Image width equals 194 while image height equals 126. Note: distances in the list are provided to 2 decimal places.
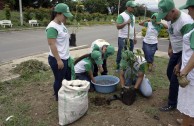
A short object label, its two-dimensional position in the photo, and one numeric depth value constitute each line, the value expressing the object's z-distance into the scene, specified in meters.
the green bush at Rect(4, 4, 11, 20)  10.60
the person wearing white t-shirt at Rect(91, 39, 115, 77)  2.61
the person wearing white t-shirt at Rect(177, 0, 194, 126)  1.53
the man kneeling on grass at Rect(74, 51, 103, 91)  2.54
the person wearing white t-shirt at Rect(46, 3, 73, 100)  2.15
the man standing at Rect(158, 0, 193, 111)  1.92
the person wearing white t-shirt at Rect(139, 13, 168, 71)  3.55
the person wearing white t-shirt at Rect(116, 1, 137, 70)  3.26
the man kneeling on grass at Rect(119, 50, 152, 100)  2.43
